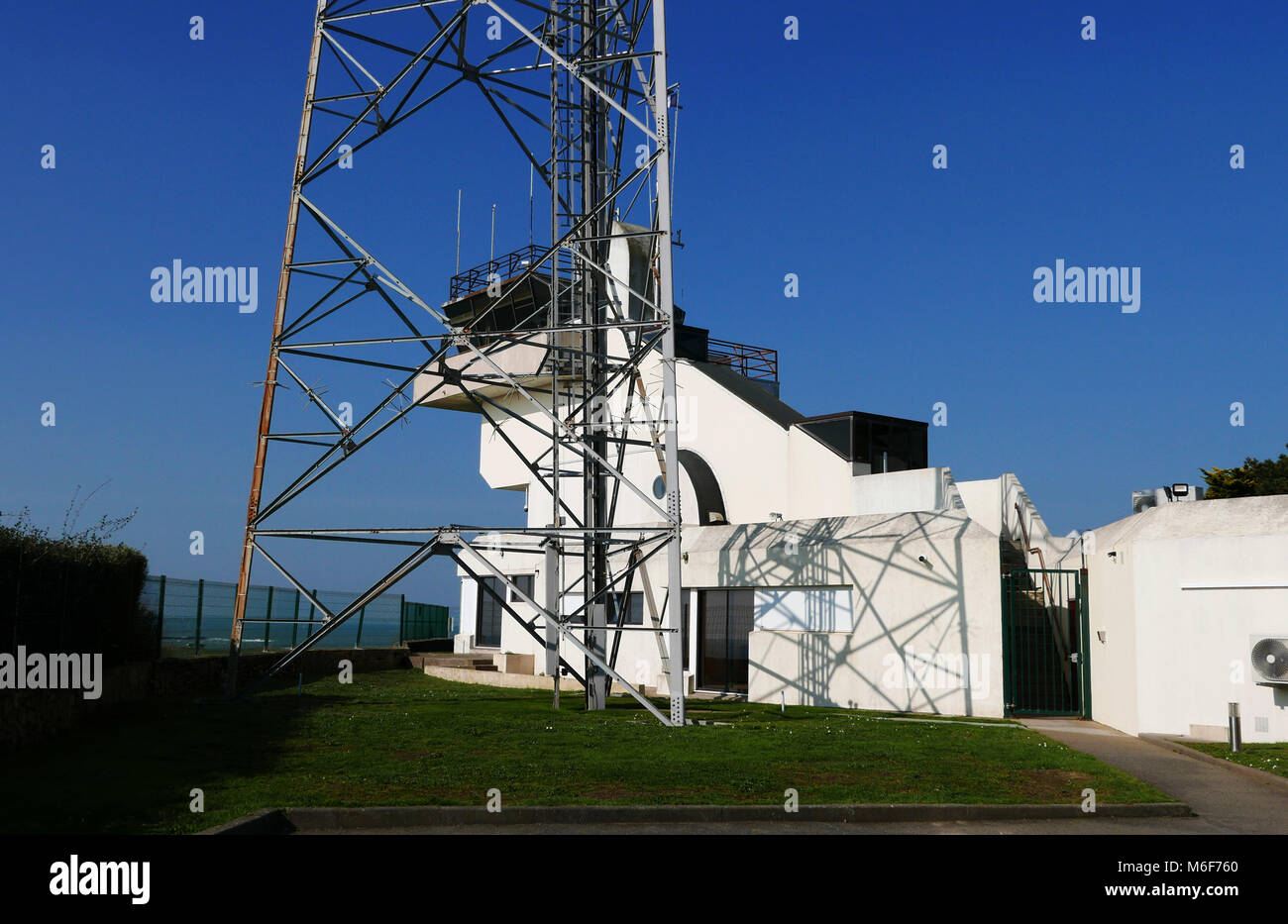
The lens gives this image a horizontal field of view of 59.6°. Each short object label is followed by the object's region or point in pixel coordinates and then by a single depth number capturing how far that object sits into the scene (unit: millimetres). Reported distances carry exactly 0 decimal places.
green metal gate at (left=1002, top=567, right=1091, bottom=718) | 19047
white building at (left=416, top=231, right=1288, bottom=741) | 15898
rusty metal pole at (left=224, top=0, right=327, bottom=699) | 17700
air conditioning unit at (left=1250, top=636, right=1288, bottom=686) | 14805
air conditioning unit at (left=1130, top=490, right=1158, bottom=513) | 22625
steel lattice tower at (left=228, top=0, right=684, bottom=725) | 16750
